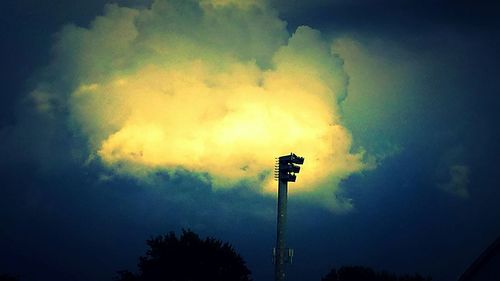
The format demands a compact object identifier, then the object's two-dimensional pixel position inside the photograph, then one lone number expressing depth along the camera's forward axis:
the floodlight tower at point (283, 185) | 62.00
